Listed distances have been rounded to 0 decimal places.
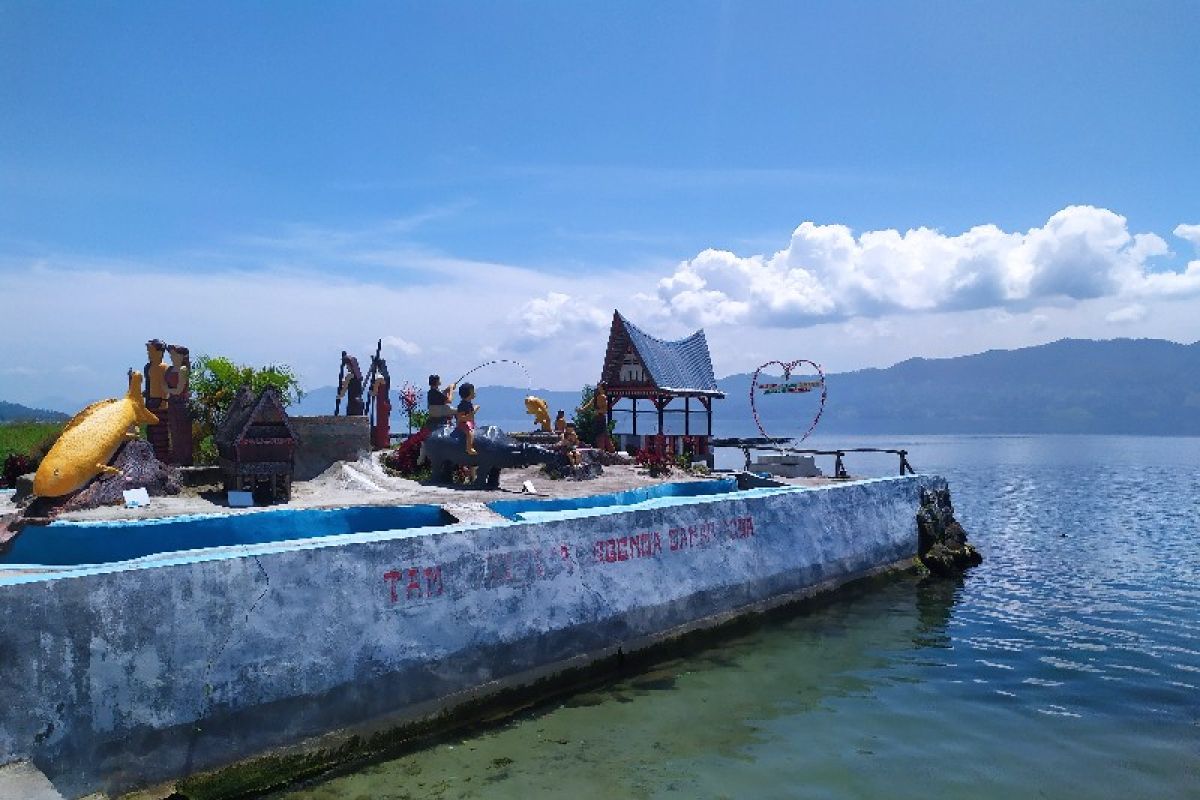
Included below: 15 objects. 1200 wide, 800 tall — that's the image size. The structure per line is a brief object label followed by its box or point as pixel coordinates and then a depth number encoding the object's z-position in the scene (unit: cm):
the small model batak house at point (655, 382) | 3167
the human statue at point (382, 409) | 2541
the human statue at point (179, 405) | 1822
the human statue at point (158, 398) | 1802
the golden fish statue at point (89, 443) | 1366
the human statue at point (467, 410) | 1878
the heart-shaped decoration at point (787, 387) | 2897
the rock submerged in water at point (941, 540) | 2109
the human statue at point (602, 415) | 2811
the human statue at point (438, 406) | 2047
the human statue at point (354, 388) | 2511
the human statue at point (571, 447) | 2128
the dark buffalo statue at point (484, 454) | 1847
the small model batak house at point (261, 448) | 1547
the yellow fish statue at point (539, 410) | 2662
